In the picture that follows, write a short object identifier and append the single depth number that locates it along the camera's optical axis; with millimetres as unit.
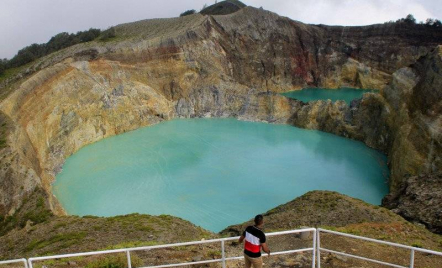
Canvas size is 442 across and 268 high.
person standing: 6789
